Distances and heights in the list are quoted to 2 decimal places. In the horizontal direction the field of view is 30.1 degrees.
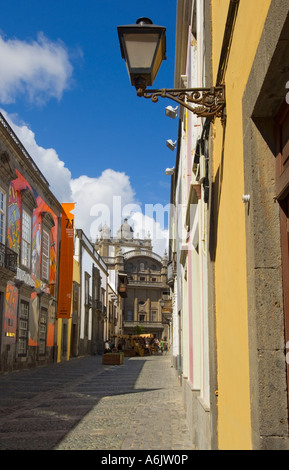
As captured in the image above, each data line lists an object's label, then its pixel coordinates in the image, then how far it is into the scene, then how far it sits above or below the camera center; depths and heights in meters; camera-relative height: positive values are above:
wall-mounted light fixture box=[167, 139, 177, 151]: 17.94 +6.18
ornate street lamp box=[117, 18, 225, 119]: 4.26 +2.23
